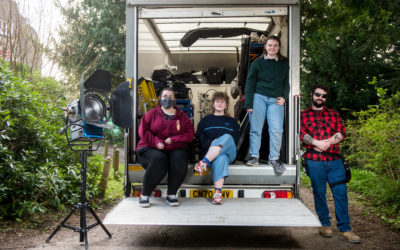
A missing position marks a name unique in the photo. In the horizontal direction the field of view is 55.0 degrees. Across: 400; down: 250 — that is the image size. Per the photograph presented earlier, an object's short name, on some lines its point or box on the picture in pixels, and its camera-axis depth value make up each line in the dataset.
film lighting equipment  3.96
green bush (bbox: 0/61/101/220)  4.87
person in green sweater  4.46
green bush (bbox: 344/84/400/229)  5.71
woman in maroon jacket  4.09
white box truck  3.82
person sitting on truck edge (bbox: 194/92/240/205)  4.15
